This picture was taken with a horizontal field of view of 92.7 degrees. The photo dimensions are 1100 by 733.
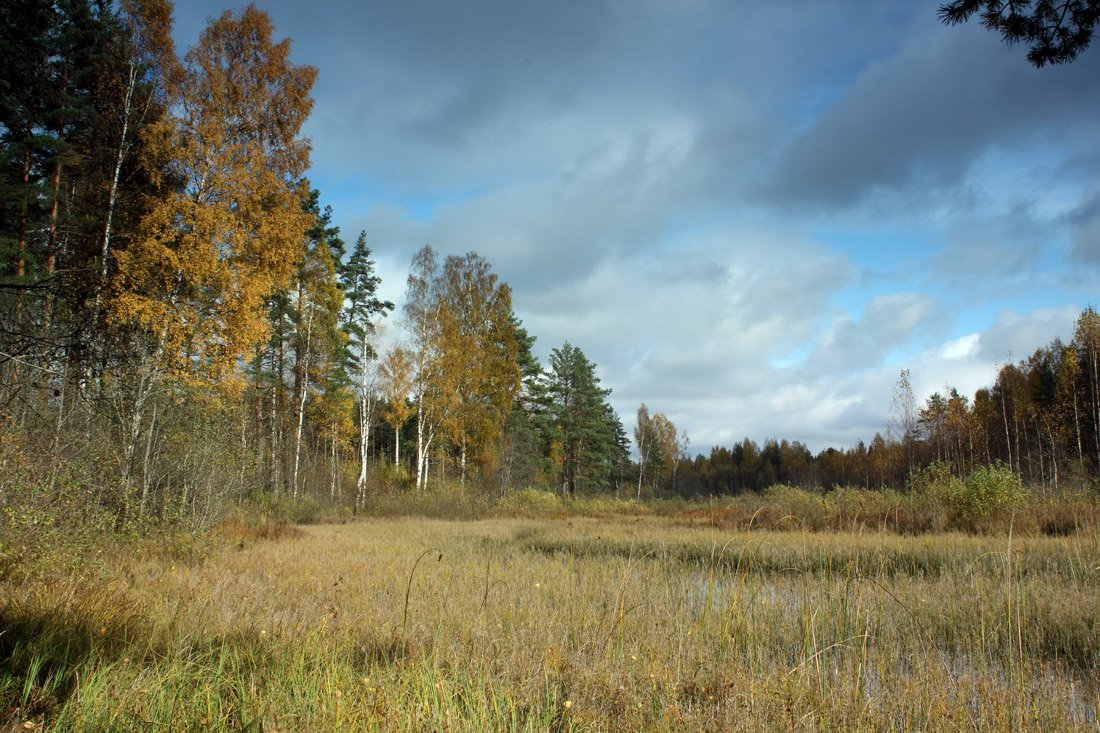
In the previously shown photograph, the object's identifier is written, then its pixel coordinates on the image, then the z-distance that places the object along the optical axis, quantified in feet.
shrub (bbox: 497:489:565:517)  76.13
